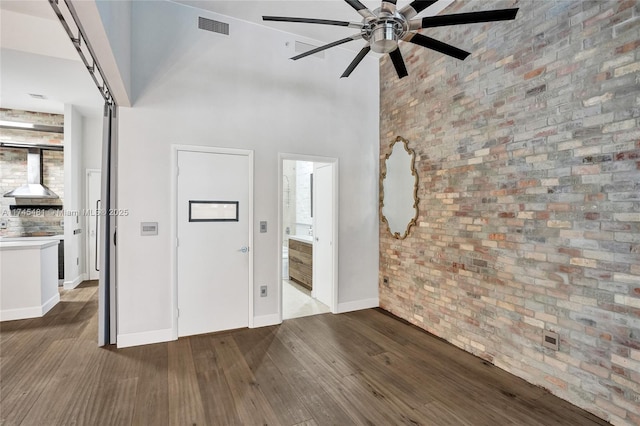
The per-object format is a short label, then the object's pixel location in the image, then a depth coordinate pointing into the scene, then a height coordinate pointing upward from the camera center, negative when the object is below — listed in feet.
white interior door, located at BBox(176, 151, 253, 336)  11.71 -1.11
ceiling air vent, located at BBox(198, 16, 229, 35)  11.94 +7.29
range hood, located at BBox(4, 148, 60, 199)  19.07 +2.10
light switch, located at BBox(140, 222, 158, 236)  11.12 -0.55
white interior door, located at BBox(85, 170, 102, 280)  20.04 -0.81
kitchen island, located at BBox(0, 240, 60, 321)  13.32 -2.94
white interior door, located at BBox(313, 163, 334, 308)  14.85 -1.01
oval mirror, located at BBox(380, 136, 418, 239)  13.20 +1.07
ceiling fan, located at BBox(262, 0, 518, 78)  6.30 +4.06
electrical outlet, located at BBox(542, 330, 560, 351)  8.20 -3.39
